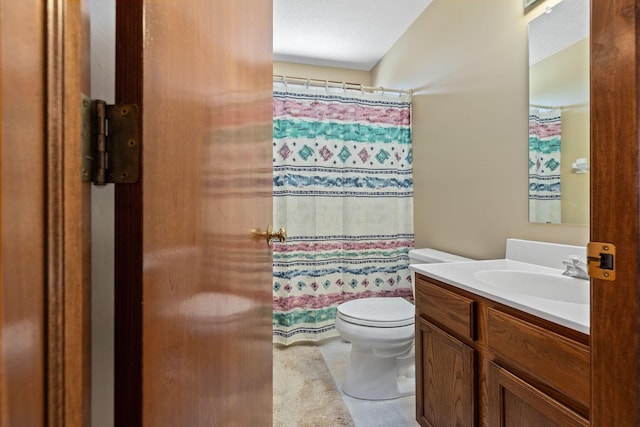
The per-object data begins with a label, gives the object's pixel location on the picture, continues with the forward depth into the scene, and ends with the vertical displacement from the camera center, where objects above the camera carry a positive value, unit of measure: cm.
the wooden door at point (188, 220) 39 -1
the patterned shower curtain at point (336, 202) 243 +8
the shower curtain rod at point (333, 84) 240 +96
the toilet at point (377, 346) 174 -71
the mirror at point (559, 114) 128 +41
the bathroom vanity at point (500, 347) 81 -40
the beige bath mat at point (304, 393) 161 -99
